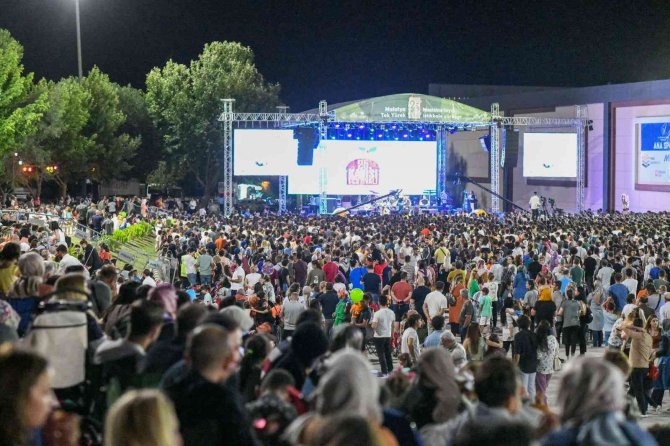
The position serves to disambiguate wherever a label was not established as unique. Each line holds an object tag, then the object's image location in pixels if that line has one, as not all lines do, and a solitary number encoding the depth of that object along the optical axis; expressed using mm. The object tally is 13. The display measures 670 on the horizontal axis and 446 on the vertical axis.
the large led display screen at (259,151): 43812
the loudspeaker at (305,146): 43125
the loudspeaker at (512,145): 44562
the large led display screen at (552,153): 46969
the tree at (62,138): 50812
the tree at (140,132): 65125
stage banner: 42438
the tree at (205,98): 59188
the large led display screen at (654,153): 42375
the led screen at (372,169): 45750
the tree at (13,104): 42219
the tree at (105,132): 59375
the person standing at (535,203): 43094
